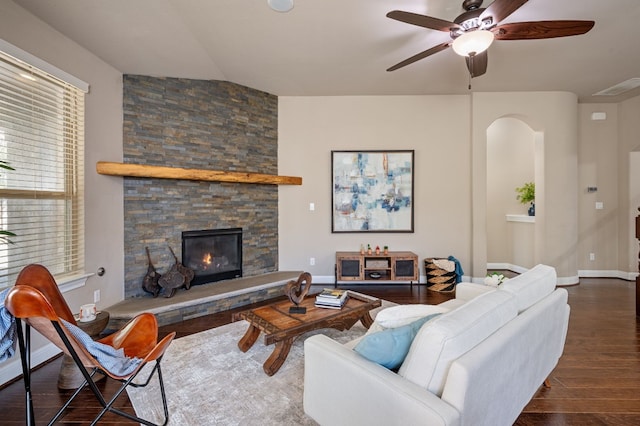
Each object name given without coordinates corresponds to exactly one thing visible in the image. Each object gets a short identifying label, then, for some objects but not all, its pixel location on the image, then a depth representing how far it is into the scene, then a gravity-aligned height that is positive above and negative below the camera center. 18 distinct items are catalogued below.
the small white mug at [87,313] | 2.11 -0.73
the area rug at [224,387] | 1.72 -1.18
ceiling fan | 2.04 +1.36
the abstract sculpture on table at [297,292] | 2.41 -0.67
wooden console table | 4.28 -0.83
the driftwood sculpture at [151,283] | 3.34 -0.80
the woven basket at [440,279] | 4.25 -0.99
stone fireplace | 3.42 +0.66
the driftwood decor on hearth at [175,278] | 3.31 -0.76
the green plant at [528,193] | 5.16 +0.32
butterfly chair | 1.18 -0.61
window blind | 2.24 +0.37
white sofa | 1.04 -0.65
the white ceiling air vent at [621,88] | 4.07 +1.78
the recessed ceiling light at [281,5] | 2.35 +1.68
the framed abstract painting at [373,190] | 4.60 +0.33
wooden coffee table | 2.11 -0.83
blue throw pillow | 1.26 -0.58
